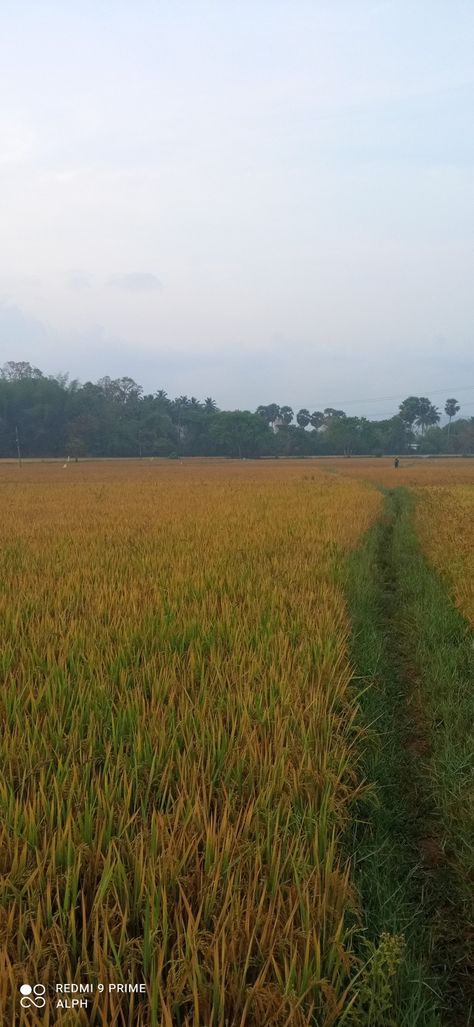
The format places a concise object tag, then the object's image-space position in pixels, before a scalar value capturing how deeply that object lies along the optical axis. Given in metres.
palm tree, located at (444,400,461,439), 155.12
